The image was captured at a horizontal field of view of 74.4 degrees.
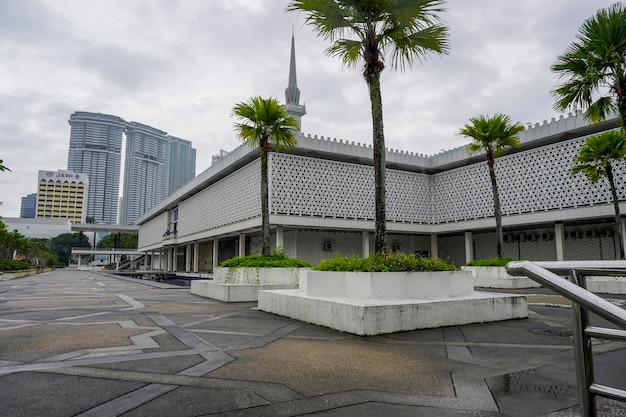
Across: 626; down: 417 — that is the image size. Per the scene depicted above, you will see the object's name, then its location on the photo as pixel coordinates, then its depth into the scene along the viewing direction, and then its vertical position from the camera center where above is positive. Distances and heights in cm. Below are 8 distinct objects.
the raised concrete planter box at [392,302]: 721 -81
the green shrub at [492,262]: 2266 -8
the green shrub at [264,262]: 1484 -8
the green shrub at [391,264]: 855 -8
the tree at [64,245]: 11944 +417
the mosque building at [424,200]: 3025 +493
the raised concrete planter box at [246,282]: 1338 -82
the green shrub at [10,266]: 3600 -64
